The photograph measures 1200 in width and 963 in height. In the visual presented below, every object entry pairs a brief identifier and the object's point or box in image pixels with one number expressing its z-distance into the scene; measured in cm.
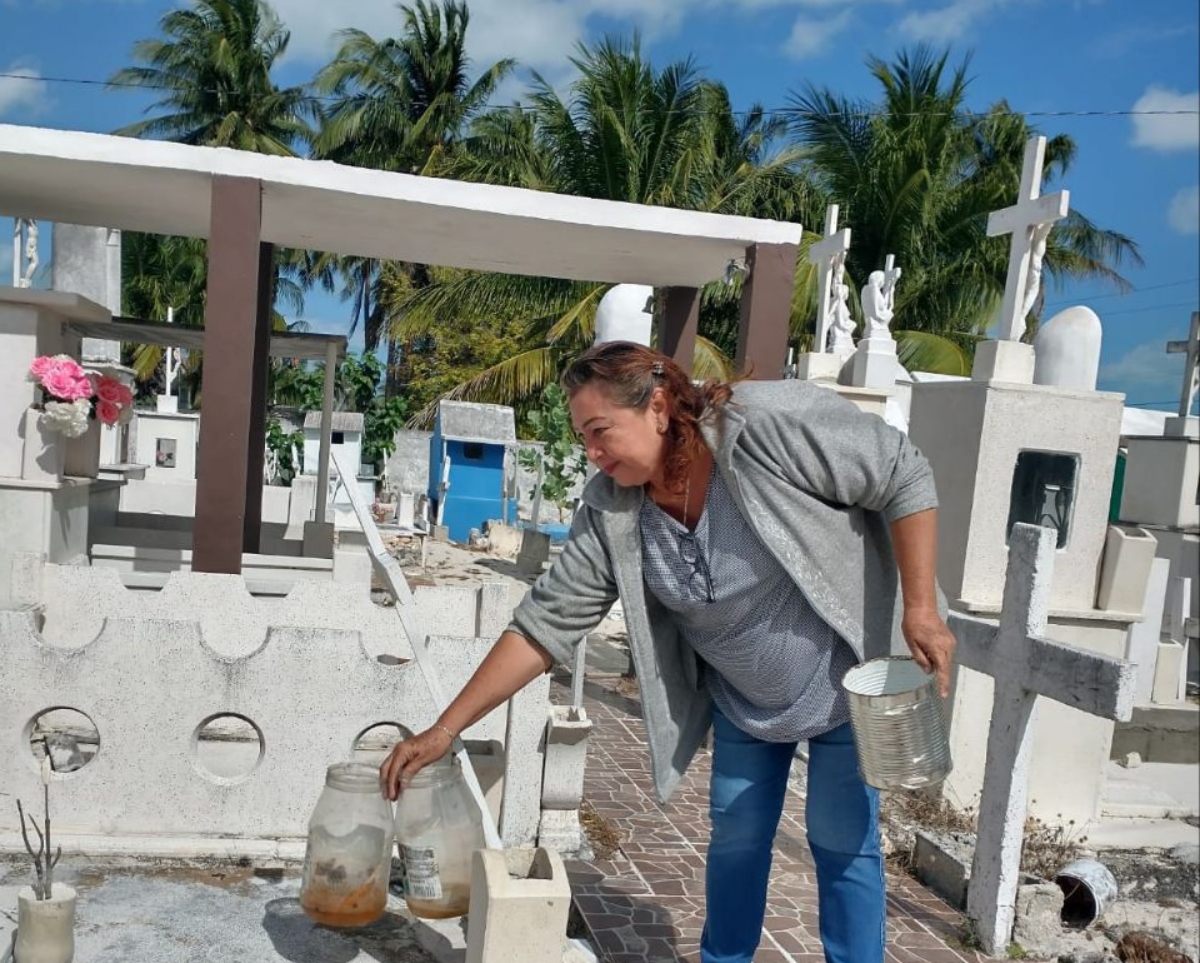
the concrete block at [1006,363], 600
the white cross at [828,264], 846
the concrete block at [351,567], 655
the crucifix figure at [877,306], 827
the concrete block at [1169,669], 777
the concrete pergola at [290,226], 532
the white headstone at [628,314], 839
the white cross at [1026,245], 626
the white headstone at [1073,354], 671
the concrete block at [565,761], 406
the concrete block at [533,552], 1454
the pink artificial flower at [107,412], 607
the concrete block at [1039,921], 377
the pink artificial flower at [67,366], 579
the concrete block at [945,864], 412
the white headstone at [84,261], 1339
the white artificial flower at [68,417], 575
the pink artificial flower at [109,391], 607
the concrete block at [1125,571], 610
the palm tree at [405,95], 2730
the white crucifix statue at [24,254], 906
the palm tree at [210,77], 2769
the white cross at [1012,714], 359
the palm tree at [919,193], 2156
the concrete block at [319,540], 866
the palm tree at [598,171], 1966
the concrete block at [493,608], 467
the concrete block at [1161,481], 1358
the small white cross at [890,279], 941
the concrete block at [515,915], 223
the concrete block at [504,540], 1684
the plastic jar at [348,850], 244
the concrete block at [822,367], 861
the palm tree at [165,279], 2977
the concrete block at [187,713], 364
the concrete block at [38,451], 587
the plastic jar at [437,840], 241
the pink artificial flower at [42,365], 577
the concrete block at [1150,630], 741
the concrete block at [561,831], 418
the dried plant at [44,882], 251
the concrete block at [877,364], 774
